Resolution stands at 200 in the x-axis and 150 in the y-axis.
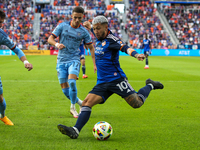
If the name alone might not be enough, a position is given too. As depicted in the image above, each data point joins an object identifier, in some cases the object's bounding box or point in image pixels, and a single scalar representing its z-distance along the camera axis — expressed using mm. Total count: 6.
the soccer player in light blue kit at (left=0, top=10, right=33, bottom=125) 8937
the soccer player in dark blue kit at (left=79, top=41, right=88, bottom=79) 25078
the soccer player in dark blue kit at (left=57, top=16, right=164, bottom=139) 8273
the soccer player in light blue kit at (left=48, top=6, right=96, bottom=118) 11258
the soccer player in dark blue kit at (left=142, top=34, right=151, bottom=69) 36969
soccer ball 8125
